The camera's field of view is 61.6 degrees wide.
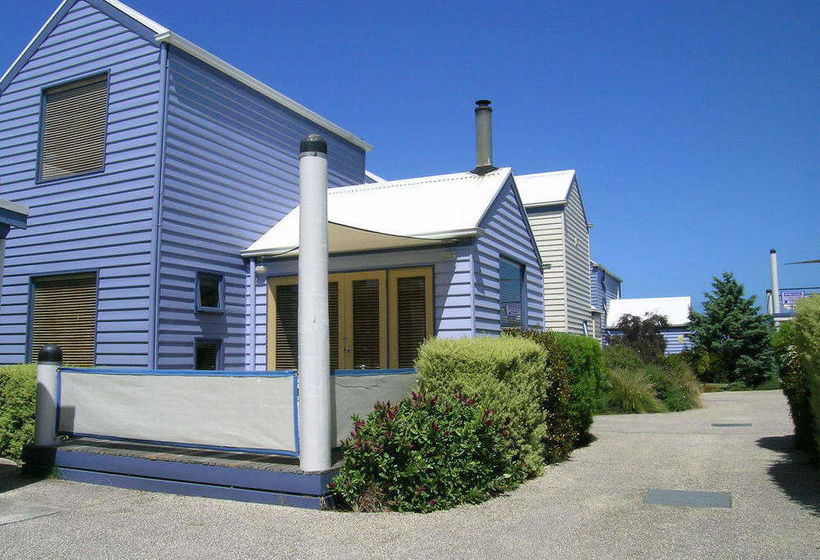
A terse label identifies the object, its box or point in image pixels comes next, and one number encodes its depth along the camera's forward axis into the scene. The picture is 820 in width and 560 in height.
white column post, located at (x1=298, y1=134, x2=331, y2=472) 6.35
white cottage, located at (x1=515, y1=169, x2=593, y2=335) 20.97
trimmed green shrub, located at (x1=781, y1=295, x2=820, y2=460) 5.98
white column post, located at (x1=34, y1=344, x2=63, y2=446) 7.88
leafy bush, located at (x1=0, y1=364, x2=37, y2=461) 8.41
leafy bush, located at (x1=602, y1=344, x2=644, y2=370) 16.86
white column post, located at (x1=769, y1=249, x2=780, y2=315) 40.19
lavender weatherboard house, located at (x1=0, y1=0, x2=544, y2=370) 10.40
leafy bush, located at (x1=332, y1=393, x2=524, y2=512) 6.23
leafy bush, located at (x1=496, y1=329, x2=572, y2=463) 8.84
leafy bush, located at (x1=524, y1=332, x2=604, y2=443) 9.88
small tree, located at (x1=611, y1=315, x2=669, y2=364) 27.61
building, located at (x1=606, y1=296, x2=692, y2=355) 37.97
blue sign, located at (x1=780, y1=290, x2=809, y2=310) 36.12
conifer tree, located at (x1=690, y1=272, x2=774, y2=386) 26.97
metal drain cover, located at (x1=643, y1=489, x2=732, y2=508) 6.38
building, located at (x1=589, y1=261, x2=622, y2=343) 28.88
